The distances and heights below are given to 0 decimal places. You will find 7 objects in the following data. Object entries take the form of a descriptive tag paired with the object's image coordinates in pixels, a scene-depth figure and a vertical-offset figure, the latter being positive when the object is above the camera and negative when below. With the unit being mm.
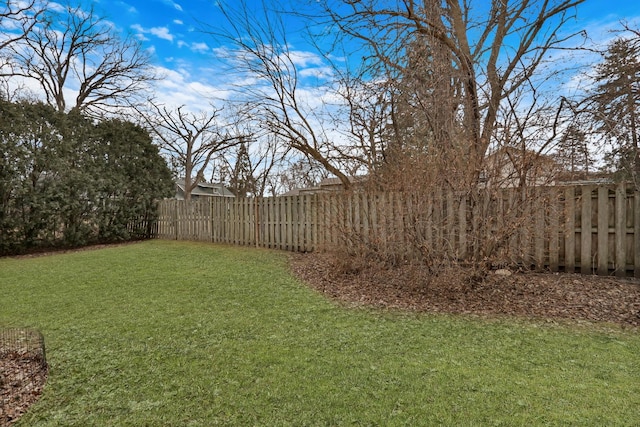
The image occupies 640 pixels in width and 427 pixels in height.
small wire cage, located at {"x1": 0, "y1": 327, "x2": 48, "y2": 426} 2127 -1209
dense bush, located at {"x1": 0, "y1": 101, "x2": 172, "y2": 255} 8773 +997
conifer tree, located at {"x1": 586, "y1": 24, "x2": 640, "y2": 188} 5215 +1747
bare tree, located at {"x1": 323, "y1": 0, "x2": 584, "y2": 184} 6000 +3425
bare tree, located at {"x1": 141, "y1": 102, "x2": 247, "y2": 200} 19500 +4726
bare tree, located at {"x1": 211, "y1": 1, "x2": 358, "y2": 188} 9492 +3730
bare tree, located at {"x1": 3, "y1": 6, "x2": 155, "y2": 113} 16562 +7993
